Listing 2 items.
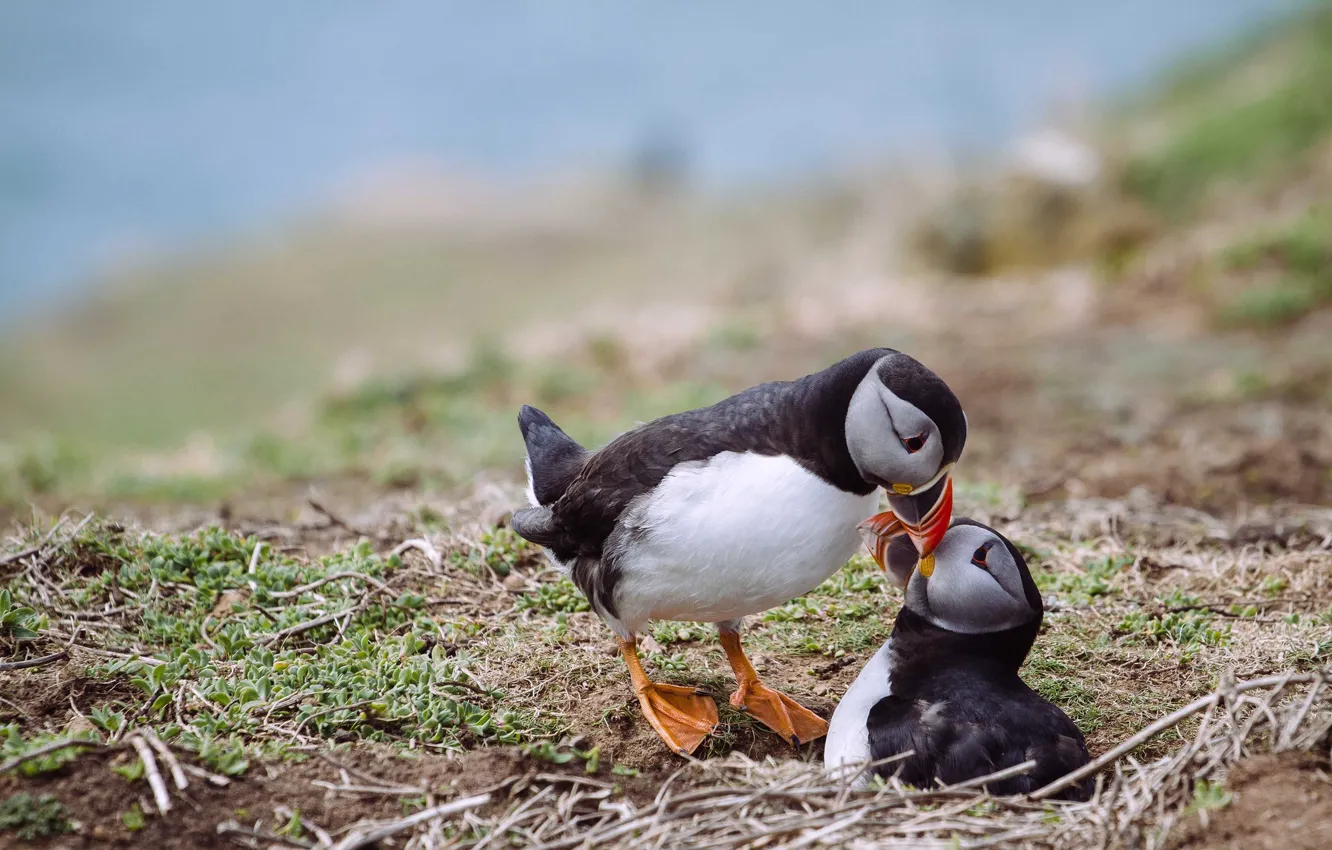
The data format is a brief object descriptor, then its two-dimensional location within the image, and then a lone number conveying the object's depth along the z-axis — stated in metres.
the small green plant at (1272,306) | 18.98
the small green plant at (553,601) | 9.16
